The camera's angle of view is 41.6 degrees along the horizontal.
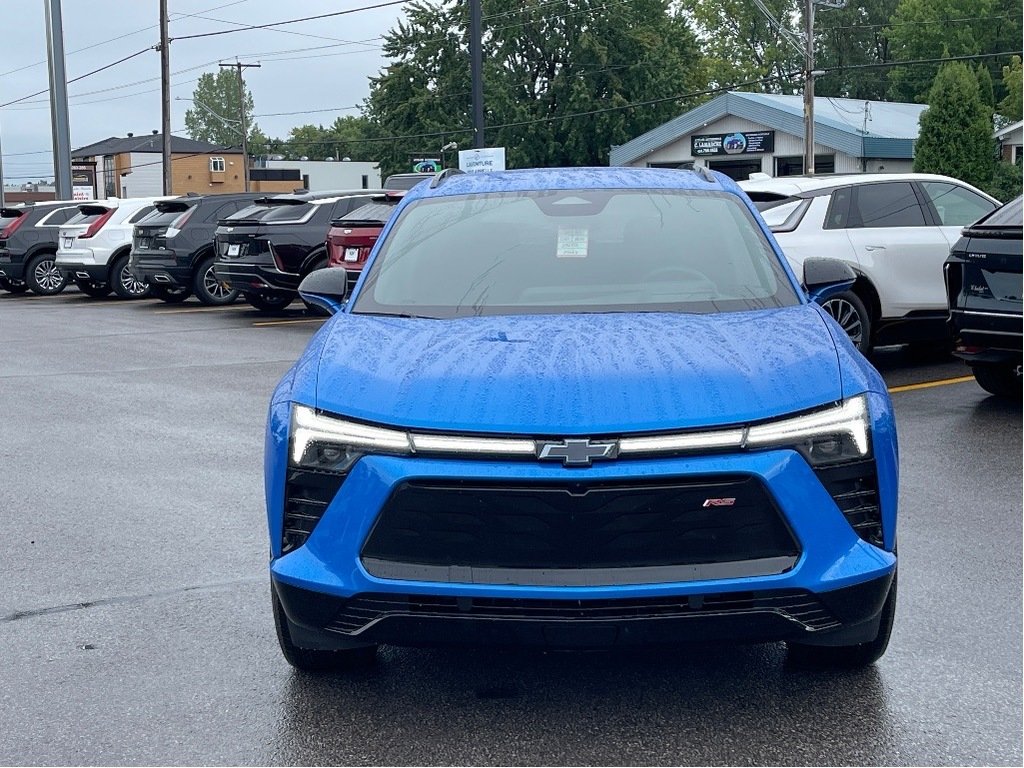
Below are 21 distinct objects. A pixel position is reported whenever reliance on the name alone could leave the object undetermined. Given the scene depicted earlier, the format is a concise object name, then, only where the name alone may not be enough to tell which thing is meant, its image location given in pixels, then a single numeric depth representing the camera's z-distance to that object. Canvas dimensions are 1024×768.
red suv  16.22
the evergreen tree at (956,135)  40.59
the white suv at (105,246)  23.30
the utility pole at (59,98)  35.38
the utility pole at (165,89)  42.50
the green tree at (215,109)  162.25
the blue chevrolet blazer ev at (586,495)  3.51
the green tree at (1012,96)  56.28
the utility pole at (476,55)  25.62
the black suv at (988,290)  8.66
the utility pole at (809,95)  38.38
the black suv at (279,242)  18.17
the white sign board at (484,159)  26.36
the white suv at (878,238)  10.93
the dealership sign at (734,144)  49.72
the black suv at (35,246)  25.42
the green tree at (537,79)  62.66
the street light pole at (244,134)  81.70
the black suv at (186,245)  20.73
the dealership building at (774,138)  46.75
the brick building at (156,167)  109.19
